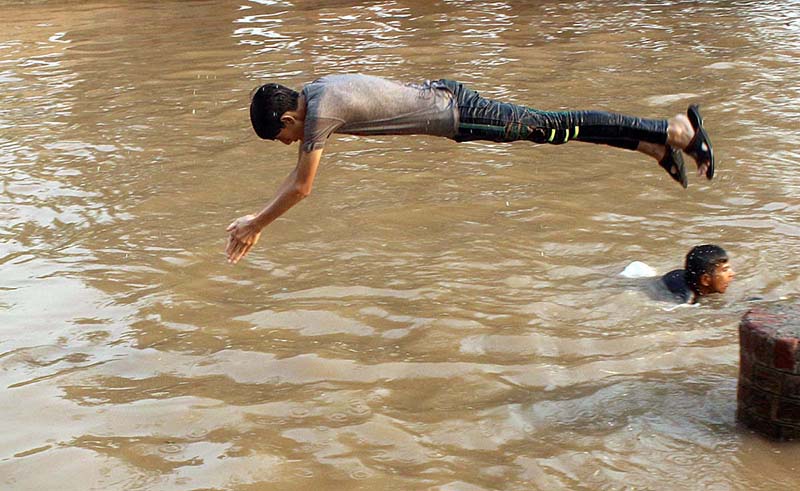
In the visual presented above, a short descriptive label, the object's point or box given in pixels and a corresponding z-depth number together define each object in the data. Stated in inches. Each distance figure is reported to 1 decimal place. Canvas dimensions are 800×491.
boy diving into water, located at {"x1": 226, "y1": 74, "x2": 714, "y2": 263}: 386.9
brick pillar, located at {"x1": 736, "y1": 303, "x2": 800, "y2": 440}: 303.1
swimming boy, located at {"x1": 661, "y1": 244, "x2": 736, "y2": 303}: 448.1
